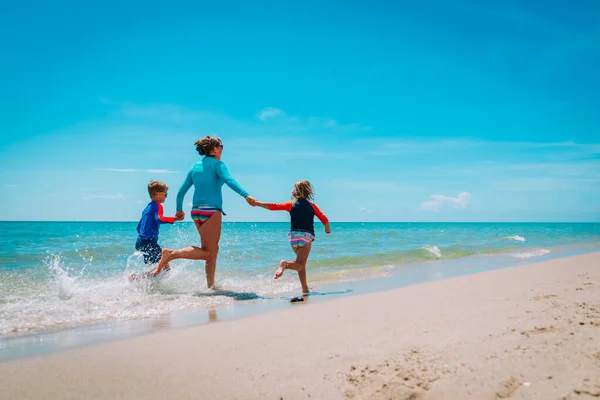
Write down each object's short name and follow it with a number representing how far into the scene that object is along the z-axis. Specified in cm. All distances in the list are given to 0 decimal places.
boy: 616
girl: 633
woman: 592
